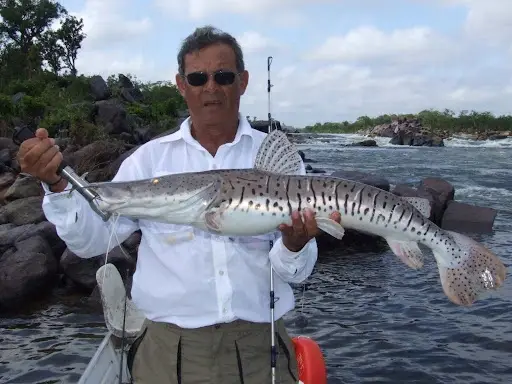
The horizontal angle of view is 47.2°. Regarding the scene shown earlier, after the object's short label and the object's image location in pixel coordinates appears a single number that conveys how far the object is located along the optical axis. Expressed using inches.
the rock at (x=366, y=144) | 2439.7
